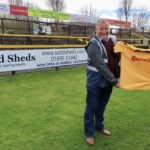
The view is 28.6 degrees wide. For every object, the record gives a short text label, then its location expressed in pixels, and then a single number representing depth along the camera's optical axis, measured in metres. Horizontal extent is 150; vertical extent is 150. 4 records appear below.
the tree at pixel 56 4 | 43.91
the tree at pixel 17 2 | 41.24
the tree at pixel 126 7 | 51.34
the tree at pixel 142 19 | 59.53
